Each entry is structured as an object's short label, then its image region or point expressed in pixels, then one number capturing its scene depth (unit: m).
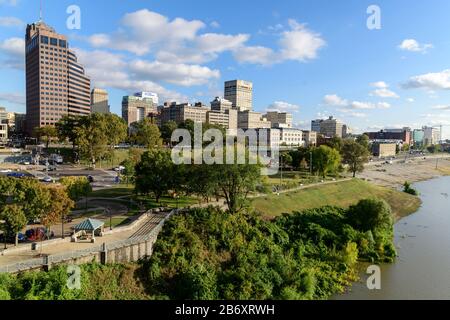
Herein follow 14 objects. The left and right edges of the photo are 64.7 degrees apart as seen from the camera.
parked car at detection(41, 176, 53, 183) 55.67
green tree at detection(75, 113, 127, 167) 82.00
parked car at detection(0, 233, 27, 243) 29.15
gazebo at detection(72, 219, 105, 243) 29.75
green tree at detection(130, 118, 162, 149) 103.56
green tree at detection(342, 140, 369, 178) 92.75
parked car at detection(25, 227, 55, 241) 30.17
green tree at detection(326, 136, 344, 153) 99.50
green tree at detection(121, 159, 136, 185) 52.00
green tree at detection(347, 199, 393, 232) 45.00
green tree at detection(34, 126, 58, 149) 111.14
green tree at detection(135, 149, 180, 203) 43.16
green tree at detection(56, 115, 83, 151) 94.19
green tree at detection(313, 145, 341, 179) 81.69
